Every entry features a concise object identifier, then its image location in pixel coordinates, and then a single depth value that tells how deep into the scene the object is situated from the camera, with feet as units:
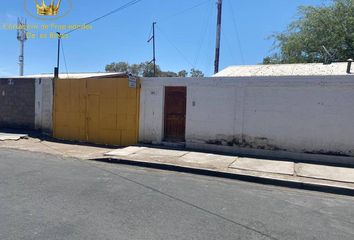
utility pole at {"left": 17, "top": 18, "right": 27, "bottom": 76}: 139.97
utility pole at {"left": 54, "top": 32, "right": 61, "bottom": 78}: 53.01
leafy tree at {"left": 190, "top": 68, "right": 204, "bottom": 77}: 180.01
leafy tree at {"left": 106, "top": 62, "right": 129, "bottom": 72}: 206.08
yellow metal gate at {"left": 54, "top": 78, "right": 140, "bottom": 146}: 46.14
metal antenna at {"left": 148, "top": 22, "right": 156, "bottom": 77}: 79.49
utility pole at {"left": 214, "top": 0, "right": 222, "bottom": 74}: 69.62
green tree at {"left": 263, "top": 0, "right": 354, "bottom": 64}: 75.46
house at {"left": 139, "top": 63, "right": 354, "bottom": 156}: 35.78
